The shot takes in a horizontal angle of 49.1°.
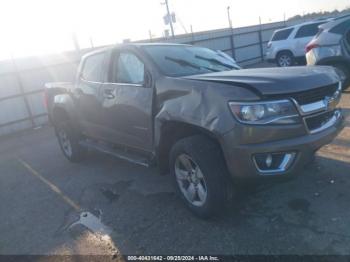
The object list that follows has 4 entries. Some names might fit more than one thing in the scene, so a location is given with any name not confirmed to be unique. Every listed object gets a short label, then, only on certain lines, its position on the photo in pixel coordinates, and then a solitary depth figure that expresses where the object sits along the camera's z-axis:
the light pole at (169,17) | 19.25
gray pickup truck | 3.21
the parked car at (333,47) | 8.00
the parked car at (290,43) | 14.45
